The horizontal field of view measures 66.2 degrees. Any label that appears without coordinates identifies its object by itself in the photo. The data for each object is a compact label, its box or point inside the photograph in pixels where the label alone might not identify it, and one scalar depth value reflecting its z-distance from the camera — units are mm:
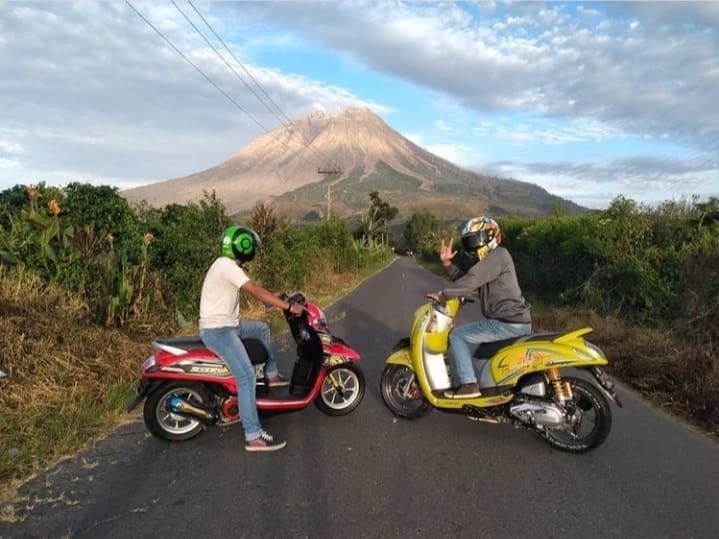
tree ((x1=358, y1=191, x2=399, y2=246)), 64631
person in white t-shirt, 4449
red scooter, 4527
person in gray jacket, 4777
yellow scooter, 4367
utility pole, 46562
